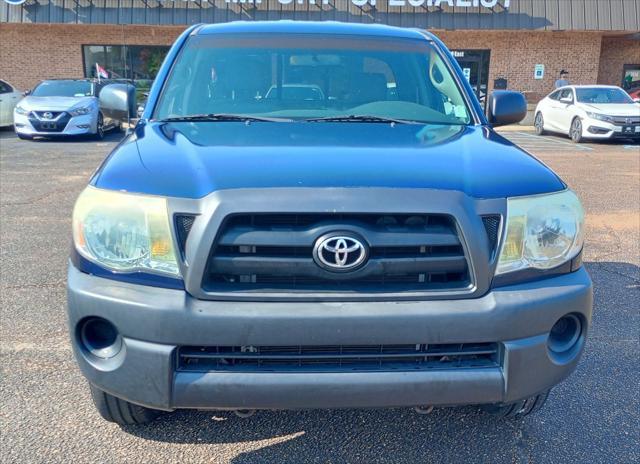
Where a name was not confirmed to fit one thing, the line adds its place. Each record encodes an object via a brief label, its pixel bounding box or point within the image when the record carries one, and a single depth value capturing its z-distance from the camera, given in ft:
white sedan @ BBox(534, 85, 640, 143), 47.50
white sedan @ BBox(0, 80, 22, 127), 49.57
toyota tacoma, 6.40
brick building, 63.21
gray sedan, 43.16
